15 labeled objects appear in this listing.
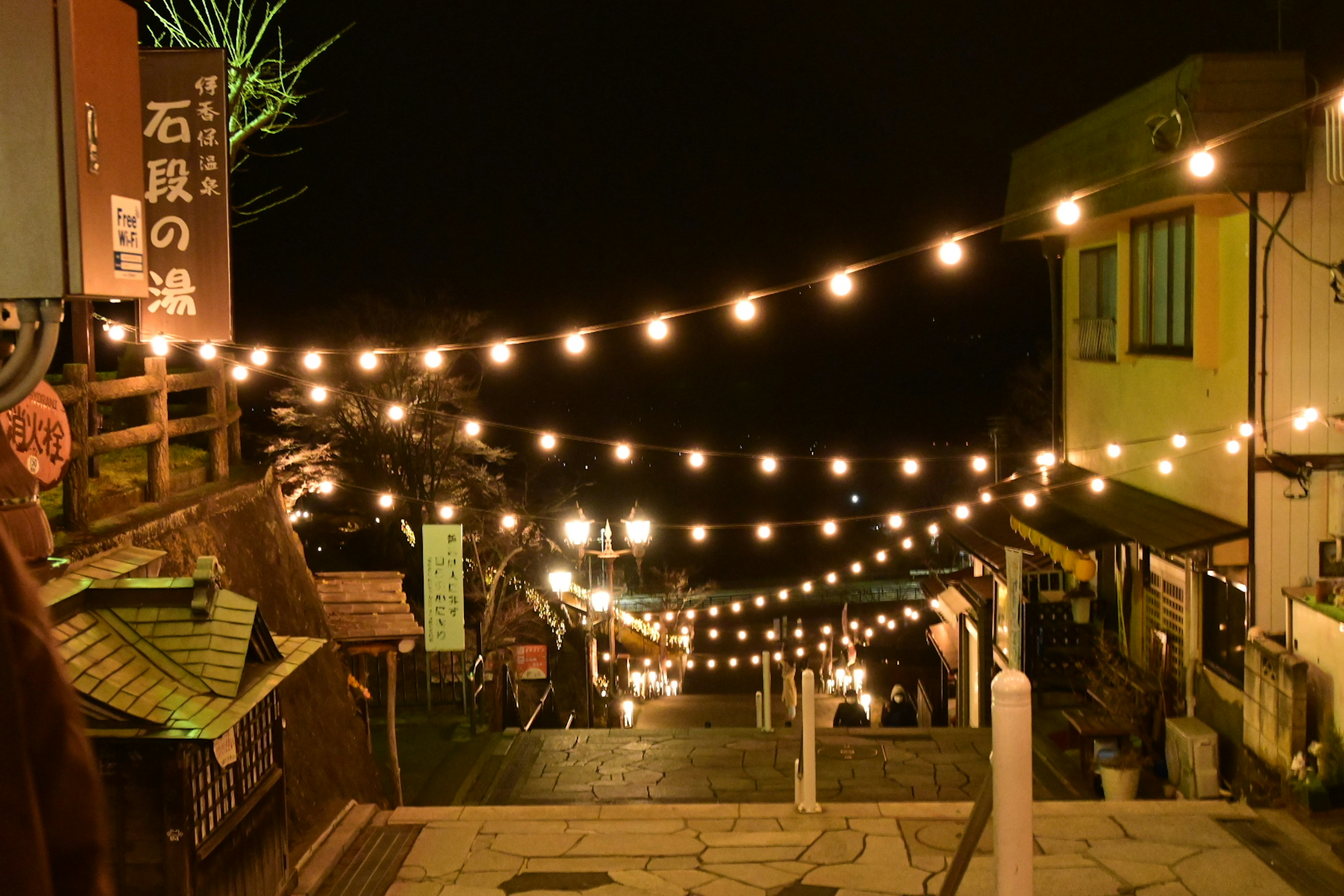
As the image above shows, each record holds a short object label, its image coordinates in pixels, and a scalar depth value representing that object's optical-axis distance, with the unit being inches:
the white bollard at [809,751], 364.2
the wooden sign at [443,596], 586.6
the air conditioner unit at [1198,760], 431.8
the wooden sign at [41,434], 263.9
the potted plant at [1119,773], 448.8
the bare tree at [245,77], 665.0
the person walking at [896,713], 662.5
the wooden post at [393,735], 480.4
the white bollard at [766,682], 569.6
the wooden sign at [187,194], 366.9
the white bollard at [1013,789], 148.6
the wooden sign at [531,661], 946.7
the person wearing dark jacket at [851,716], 678.5
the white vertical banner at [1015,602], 311.4
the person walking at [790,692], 764.6
